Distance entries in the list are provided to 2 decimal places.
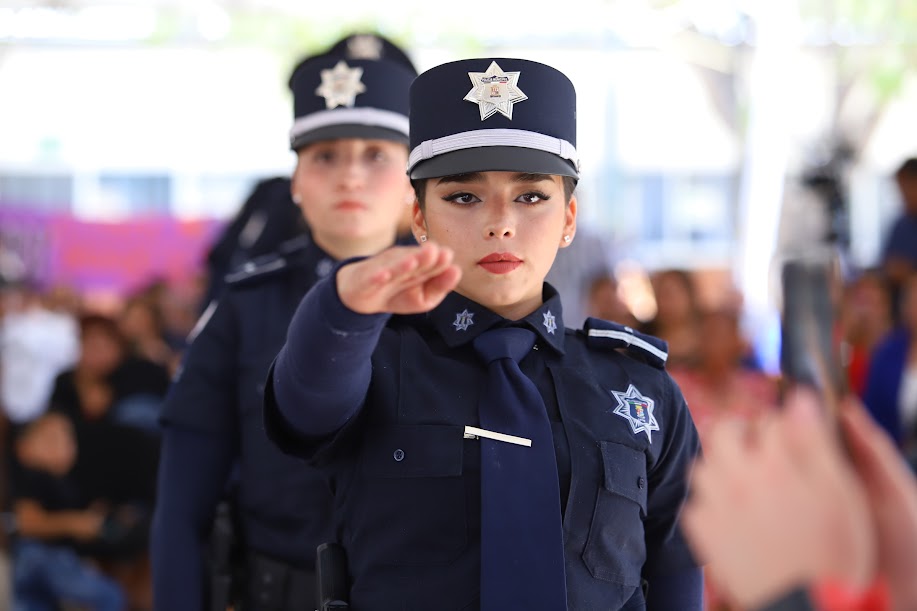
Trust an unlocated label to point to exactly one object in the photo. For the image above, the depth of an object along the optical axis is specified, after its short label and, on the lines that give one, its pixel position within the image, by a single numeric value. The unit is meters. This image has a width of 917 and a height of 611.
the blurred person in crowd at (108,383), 12.52
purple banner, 27.03
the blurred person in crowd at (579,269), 9.96
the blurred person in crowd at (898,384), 11.60
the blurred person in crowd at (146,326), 15.73
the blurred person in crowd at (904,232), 16.36
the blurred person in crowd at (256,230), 7.39
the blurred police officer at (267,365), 5.40
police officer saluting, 3.72
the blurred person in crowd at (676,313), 12.70
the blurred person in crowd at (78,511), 11.74
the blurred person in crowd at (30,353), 15.87
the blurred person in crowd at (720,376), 11.72
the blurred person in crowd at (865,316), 14.67
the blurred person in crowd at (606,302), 12.81
